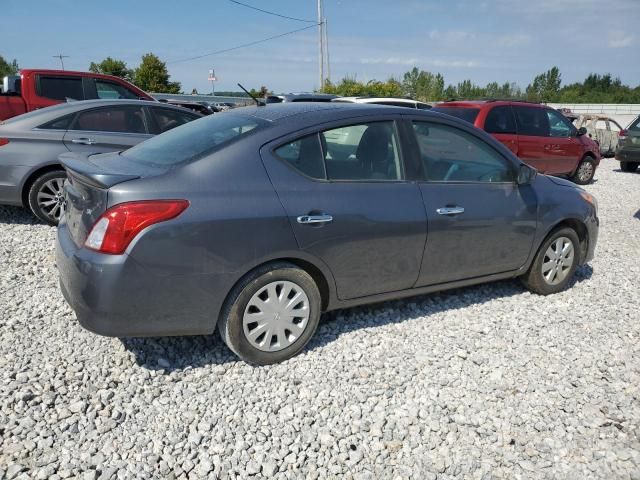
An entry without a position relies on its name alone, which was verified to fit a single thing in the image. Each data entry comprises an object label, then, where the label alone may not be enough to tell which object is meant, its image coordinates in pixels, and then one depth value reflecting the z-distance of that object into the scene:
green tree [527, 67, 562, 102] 70.19
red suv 9.62
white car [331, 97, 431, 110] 10.85
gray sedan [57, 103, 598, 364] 2.85
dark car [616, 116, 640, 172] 13.41
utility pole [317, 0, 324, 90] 37.16
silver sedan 5.86
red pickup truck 8.38
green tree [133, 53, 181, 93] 50.88
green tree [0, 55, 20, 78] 58.26
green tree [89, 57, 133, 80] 53.81
